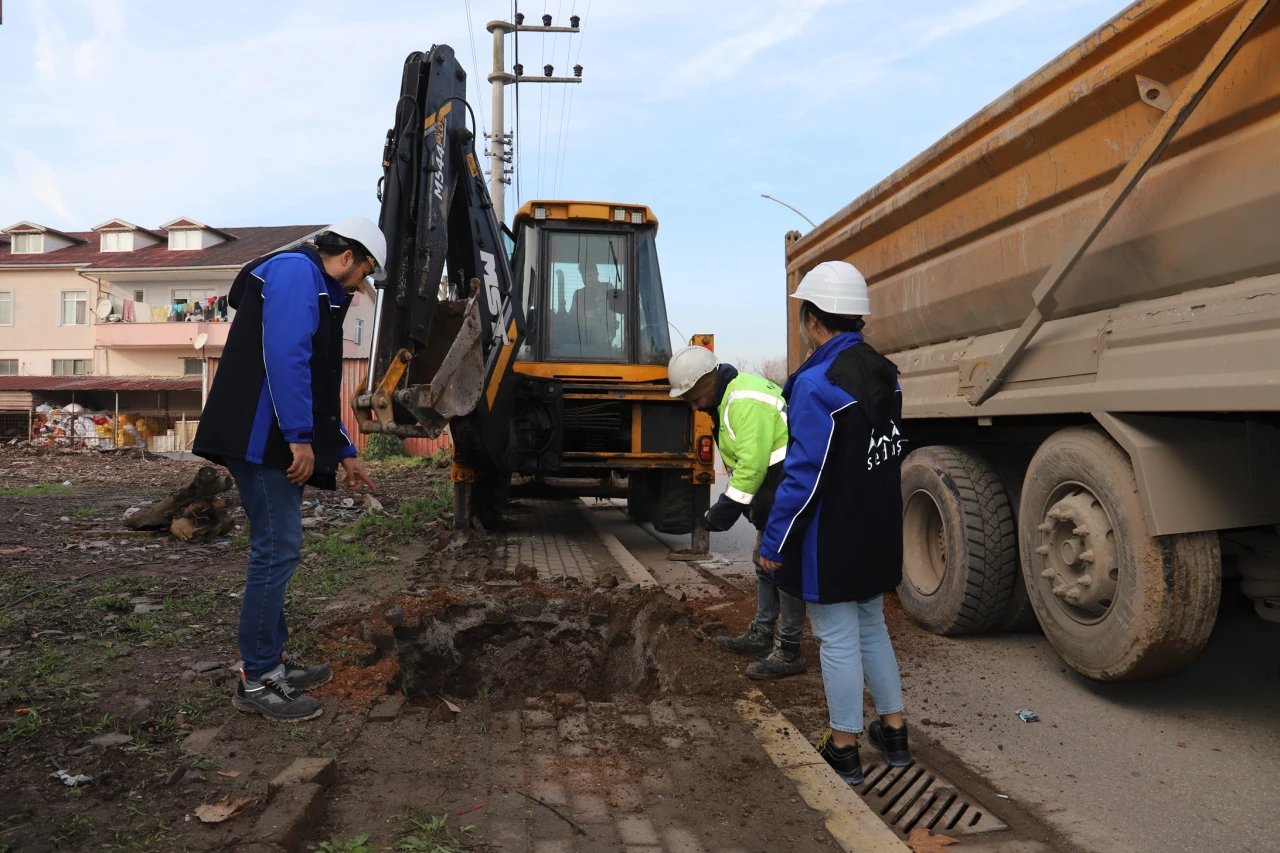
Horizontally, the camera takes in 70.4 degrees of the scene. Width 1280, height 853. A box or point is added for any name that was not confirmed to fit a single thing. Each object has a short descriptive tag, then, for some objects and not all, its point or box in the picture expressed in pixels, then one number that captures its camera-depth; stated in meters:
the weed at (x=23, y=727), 3.06
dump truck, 3.18
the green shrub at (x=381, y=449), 22.06
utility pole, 20.27
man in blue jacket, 3.41
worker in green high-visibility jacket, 4.02
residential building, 32.53
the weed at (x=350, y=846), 2.42
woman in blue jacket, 3.11
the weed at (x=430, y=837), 2.46
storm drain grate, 2.94
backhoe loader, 6.39
